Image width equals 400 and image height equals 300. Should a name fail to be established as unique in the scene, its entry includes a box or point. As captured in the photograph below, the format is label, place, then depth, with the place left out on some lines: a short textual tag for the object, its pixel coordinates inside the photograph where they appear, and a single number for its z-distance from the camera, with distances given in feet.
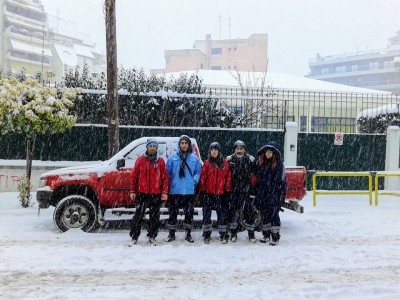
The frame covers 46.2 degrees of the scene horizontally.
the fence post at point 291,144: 47.44
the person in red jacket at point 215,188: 26.14
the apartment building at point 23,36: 213.46
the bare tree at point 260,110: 48.44
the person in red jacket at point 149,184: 25.30
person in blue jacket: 25.84
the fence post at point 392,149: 49.49
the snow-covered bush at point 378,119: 51.60
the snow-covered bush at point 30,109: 34.99
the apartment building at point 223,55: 272.10
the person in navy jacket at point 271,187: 25.93
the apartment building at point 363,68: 305.32
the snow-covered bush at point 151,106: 46.78
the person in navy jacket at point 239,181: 26.53
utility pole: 39.09
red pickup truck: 28.35
